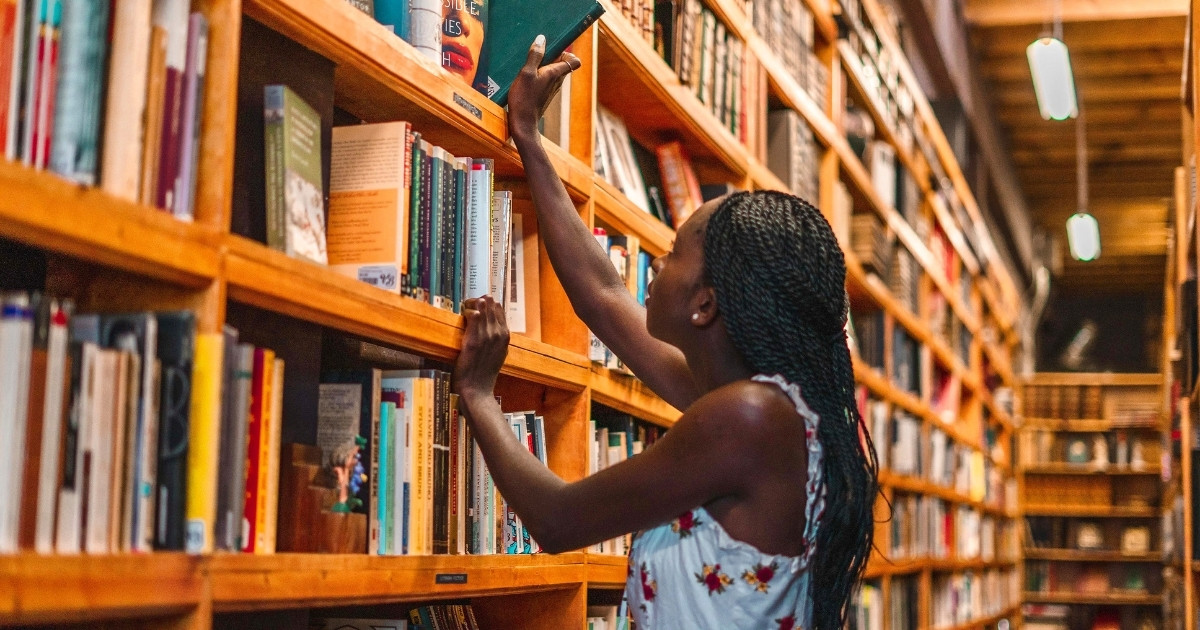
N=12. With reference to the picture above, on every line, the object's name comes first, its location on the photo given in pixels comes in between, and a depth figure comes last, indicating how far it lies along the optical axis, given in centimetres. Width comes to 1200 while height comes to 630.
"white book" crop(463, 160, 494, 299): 212
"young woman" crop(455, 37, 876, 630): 158
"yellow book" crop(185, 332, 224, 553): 139
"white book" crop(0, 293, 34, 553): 119
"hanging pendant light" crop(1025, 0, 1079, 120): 545
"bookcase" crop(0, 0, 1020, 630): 132
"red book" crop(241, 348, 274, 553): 152
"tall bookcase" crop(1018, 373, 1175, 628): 955
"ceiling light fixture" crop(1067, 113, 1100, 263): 800
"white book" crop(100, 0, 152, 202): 134
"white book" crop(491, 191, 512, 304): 221
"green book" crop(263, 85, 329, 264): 168
